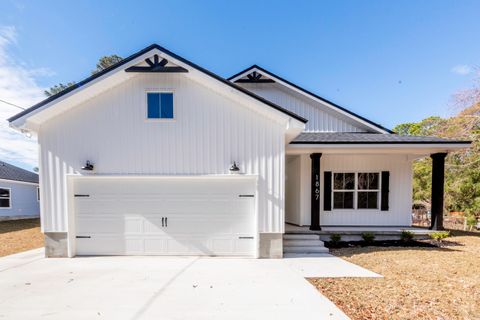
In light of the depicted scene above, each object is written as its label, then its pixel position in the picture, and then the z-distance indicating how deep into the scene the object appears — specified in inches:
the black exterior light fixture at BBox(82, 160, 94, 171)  231.3
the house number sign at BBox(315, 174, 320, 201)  300.7
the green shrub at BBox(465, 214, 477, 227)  483.9
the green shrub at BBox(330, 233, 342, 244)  291.7
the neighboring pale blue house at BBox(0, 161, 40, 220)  592.1
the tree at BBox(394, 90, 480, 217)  502.0
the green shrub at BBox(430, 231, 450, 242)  299.4
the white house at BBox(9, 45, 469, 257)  234.5
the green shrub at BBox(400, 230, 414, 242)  295.3
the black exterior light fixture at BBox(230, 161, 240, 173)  234.5
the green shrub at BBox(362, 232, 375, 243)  291.3
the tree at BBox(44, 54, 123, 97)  747.4
